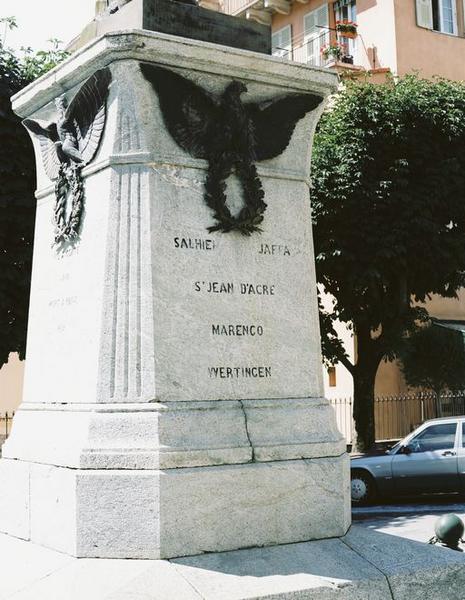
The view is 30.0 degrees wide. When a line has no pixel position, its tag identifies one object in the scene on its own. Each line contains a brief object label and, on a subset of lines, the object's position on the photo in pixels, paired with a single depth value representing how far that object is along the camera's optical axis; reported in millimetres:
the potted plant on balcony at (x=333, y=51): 25053
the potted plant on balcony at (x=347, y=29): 26859
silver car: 15859
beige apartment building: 26906
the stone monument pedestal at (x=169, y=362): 5117
